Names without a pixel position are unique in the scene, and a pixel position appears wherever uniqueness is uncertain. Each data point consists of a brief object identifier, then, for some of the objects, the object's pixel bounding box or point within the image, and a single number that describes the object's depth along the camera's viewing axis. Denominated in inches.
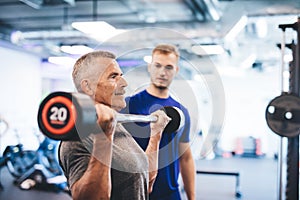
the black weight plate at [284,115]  75.3
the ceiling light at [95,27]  176.1
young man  54.2
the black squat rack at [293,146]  83.4
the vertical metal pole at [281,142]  88.1
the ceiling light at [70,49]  246.7
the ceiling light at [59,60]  309.0
